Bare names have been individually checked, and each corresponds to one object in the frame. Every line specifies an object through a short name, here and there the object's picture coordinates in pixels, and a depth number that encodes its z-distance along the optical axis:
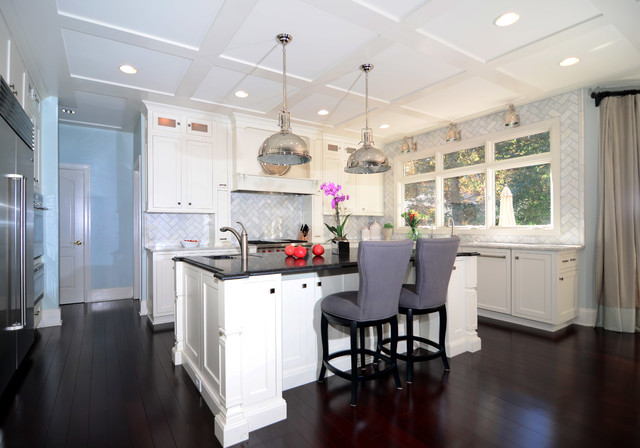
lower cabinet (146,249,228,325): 4.05
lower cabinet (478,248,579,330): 3.73
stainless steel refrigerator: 2.17
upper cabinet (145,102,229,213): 4.33
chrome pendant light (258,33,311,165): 2.55
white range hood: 4.86
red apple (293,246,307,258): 2.73
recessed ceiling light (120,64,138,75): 3.28
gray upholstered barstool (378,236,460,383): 2.49
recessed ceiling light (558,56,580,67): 3.23
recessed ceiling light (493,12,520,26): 2.53
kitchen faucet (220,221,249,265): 2.29
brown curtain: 3.65
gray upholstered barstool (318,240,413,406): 2.16
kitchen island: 1.91
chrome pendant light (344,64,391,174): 3.05
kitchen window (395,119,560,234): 4.32
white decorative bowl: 4.54
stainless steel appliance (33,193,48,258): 3.30
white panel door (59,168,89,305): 5.13
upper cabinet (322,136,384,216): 5.82
